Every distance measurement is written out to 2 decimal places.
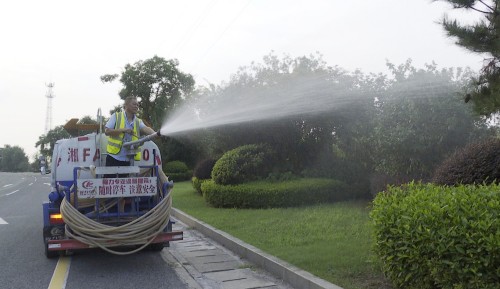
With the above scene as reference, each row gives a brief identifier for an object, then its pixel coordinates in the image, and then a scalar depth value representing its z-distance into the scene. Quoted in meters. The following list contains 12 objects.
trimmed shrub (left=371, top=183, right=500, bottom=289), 3.58
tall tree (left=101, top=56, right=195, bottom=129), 26.19
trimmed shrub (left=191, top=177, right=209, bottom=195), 15.83
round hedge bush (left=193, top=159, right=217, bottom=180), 16.22
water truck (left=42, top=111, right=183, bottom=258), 6.15
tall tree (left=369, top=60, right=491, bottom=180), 9.18
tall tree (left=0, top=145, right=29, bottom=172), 119.62
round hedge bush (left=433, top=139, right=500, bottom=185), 6.25
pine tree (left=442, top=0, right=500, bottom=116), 5.27
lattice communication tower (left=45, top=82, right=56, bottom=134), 78.56
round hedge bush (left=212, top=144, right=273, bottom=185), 11.94
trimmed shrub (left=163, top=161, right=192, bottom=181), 26.44
